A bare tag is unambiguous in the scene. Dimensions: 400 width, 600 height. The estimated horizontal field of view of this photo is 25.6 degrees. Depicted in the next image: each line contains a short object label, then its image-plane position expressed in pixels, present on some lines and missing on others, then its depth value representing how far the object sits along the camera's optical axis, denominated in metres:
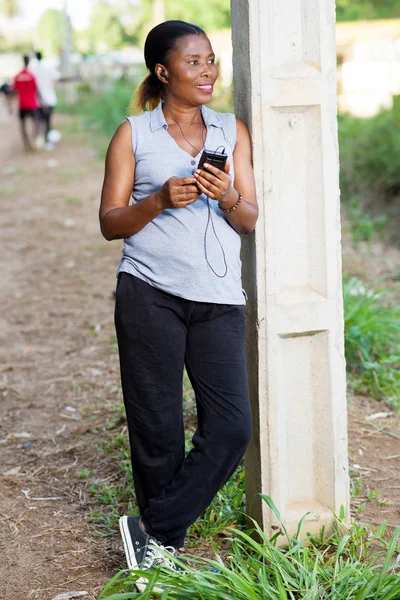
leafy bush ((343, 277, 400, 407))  5.07
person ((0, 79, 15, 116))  19.11
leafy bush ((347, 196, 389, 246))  9.62
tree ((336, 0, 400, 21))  38.28
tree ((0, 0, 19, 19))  104.88
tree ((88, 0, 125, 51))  63.17
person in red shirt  15.41
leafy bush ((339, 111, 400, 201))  11.27
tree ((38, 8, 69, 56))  70.00
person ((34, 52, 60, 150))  15.66
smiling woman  2.87
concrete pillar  3.00
